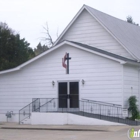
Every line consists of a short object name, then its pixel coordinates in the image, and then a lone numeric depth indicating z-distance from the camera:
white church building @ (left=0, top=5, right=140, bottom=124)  29.39
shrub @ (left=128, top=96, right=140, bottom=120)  28.97
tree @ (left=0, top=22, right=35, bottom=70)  47.75
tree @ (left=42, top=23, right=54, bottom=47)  56.79
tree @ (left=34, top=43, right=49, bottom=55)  81.54
